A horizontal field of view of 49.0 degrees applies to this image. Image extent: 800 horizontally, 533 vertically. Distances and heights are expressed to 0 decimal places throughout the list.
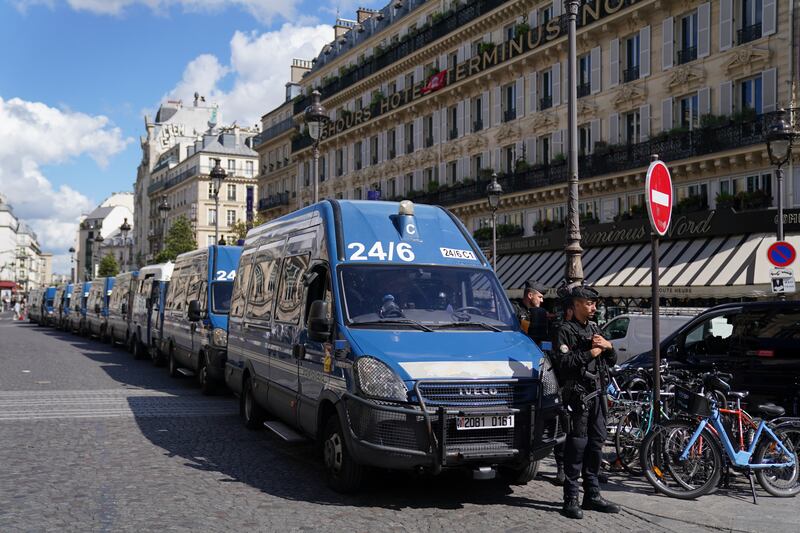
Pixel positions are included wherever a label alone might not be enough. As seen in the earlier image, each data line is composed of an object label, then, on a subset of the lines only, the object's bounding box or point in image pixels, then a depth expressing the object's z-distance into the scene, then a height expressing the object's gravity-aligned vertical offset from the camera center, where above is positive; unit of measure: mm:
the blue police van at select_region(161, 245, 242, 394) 14969 -213
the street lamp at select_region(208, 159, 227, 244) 27031 +3967
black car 9390 -450
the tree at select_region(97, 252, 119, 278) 104312 +4023
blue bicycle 7629 -1289
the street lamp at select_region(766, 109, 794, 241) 16953 +3210
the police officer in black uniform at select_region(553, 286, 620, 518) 6914 -679
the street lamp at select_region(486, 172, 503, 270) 26055 +3325
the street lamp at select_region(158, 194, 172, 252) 36188 +3863
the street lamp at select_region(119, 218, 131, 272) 43156 +3623
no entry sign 8016 +1045
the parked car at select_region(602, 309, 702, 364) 17484 -619
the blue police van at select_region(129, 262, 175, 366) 21406 -226
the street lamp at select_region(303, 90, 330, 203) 17969 +3837
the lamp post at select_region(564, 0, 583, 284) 13719 +1534
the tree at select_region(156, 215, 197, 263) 63906 +4423
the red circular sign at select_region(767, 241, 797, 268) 15078 +932
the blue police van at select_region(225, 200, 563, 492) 6906 -412
